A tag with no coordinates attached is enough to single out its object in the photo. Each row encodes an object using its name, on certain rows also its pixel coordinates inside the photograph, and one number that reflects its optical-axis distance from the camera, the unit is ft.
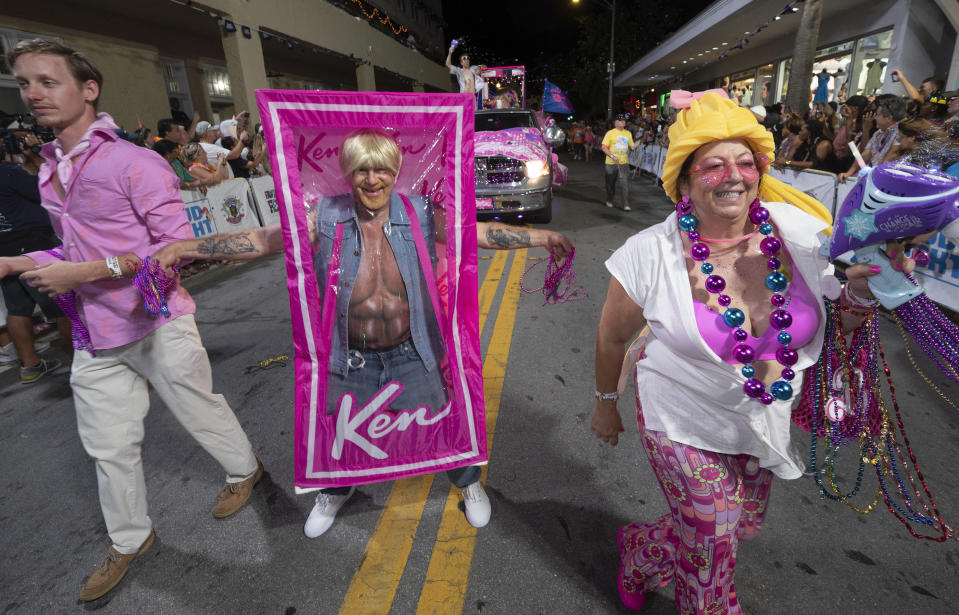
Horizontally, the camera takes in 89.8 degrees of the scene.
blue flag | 50.29
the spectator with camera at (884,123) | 20.56
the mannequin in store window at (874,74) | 41.65
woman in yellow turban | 5.28
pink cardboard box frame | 6.22
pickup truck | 28.30
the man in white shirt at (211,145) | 29.25
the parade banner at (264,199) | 31.12
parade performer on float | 45.48
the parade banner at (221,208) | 25.72
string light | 68.55
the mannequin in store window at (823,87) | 48.24
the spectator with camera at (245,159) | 32.17
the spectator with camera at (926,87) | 23.16
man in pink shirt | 6.84
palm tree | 33.04
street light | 88.87
